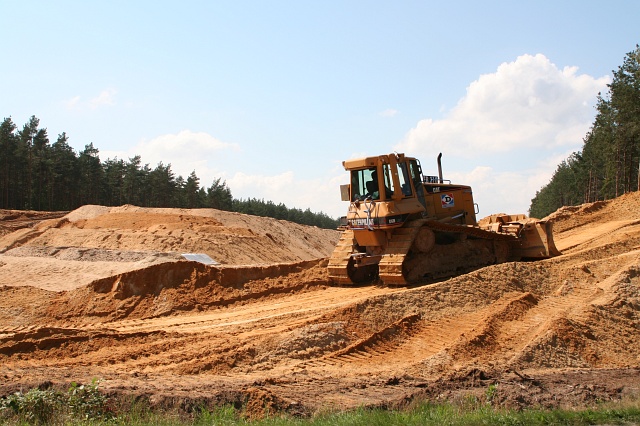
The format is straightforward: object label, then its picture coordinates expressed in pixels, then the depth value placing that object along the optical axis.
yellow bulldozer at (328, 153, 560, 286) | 15.07
